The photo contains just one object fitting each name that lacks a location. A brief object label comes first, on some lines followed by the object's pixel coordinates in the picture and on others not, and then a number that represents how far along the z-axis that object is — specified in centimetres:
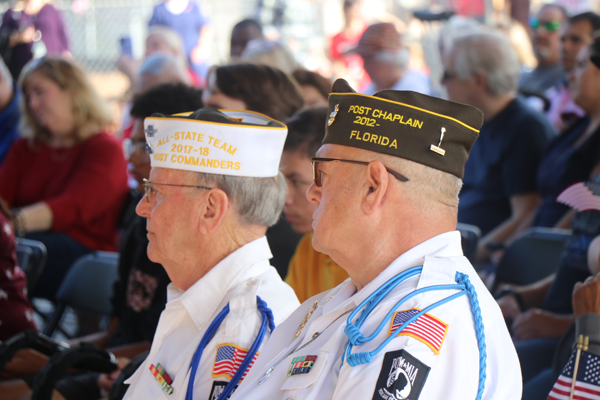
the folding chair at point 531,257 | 626
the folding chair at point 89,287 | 705
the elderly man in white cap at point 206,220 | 375
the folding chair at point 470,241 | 599
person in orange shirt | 517
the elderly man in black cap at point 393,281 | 237
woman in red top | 851
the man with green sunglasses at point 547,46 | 1174
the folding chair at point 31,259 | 708
